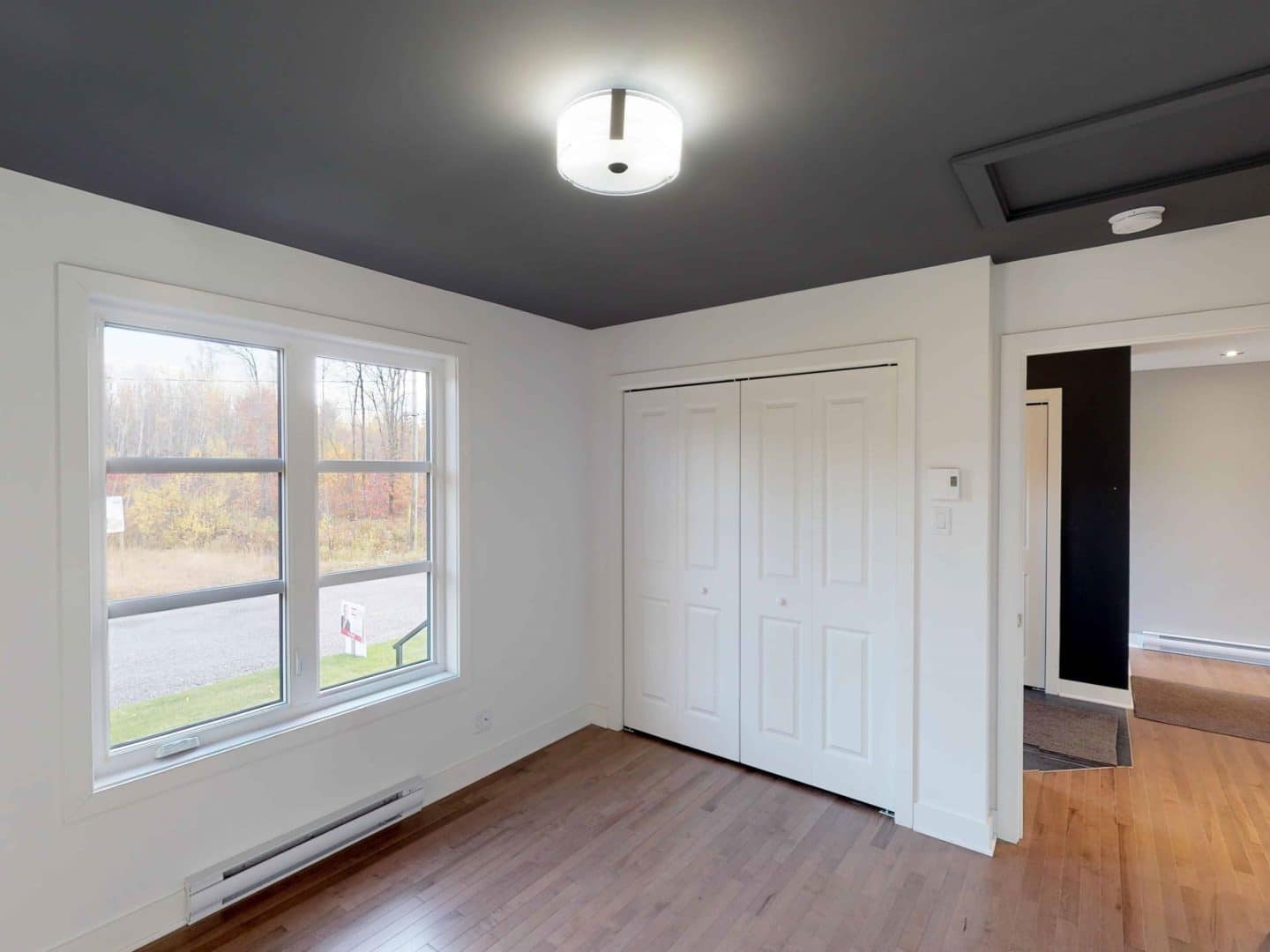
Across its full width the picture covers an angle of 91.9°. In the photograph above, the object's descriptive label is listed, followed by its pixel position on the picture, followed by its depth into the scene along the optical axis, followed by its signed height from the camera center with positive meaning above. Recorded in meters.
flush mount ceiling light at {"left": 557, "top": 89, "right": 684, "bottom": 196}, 1.42 +0.79
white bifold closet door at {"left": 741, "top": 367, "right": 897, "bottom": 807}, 2.89 -0.54
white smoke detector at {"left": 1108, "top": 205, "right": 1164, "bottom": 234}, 2.06 +0.86
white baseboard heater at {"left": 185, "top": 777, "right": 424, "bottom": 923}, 2.16 -1.48
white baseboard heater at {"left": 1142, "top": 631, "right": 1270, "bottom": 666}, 5.04 -1.51
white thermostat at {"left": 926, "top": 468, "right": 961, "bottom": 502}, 2.62 -0.07
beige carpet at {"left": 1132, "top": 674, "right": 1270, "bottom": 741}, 3.83 -1.59
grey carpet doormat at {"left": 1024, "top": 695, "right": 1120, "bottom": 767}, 3.52 -1.61
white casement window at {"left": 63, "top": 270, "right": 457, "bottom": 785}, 2.14 -0.23
